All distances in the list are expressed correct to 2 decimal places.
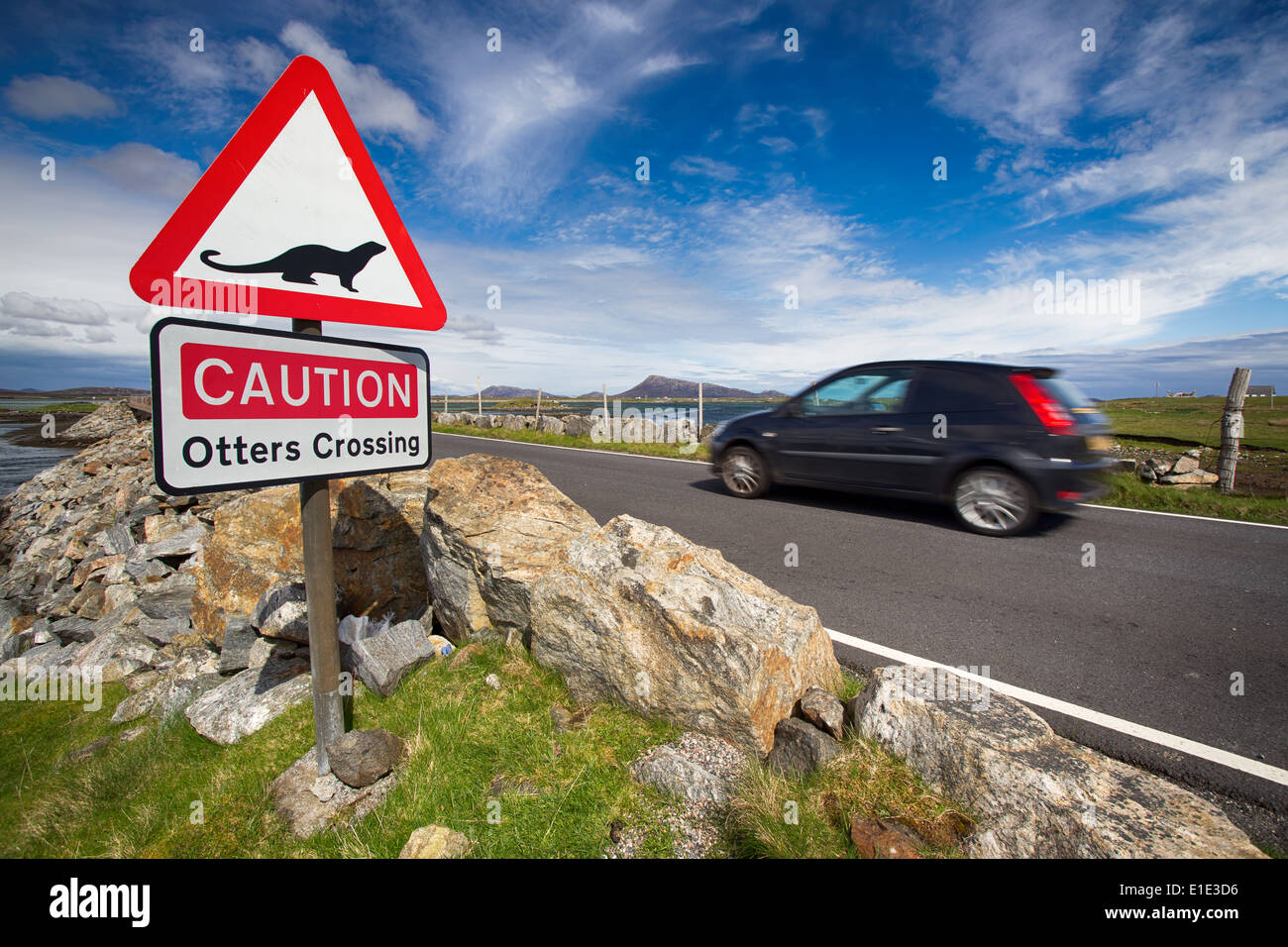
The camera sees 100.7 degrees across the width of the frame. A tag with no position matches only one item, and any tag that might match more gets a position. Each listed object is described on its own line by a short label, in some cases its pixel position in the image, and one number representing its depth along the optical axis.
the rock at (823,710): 2.25
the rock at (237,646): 3.84
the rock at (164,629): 5.09
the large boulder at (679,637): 2.29
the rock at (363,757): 2.15
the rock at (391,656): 2.87
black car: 5.68
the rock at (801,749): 2.06
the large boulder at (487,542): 3.17
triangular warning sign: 1.68
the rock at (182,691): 3.46
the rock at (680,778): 2.00
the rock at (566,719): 2.40
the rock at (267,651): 3.53
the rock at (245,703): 2.85
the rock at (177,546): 7.05
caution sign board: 1.55
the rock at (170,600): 5.52
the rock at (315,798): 2.03
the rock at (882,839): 1.68
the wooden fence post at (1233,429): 7.96
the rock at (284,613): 3.43
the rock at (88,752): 3.27
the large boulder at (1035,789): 1.61
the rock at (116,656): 4.93
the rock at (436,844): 1.75
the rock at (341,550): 4.14
